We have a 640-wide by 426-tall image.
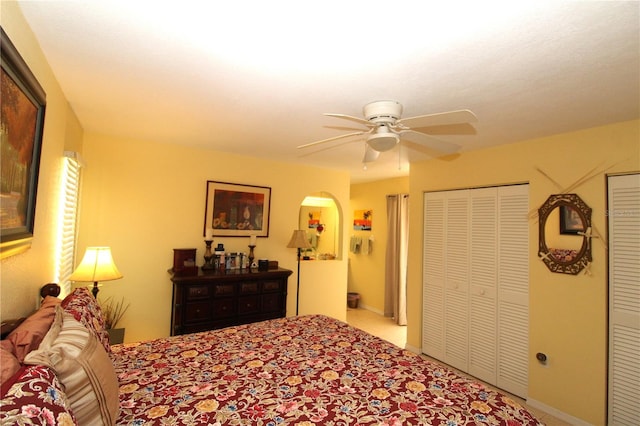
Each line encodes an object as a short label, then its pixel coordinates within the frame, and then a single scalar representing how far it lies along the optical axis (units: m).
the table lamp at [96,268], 2.46
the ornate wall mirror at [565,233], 2.65
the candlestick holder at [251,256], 4.05
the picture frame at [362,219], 6.26
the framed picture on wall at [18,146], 1.20
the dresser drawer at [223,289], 3.45
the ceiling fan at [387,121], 1.87
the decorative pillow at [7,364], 0.97
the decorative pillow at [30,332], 1.21
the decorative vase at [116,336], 2.96
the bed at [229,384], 1.09
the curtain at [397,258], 5.44
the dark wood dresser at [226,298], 3.29
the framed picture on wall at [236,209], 3.95
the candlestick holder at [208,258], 3.68
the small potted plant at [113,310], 3.32
